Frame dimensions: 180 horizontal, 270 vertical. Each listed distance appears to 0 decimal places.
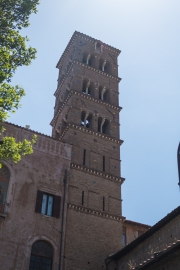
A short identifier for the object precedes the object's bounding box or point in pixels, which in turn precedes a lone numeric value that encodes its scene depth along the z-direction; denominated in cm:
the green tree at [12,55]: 1270
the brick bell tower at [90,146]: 2264
